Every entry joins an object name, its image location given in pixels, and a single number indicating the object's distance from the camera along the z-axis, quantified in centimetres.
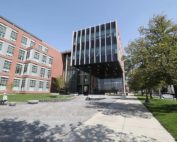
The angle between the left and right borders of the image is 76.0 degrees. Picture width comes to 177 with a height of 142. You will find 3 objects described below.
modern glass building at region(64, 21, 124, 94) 3650
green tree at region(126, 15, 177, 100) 1162
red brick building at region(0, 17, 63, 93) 2544
